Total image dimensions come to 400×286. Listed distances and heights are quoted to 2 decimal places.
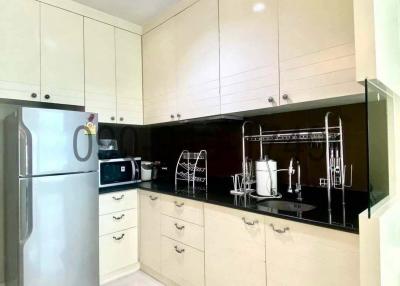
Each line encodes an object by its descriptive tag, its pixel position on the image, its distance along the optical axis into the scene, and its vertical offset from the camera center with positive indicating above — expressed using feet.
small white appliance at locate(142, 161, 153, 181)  8.94 -0.87
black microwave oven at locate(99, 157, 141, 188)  7.49 -0.77
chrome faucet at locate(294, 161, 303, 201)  5.57 -0.96
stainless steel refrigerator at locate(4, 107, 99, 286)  5.43 -1.21
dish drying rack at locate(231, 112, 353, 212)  5.11 -0.03
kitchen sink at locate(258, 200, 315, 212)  5.27 -1.36
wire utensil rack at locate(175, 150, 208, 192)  8.10 -0.74
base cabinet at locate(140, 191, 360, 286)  3.82 -2.09
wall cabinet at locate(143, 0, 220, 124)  6.50 +2.49
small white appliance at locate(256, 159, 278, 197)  5.81 -0.79
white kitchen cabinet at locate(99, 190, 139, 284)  7.22 -2.74
